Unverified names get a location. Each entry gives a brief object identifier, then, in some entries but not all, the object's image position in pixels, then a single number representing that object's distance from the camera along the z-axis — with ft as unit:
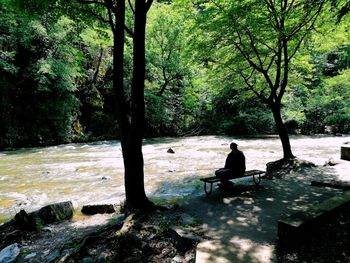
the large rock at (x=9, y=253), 16.87
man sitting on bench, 24.86
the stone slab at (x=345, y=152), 39.40
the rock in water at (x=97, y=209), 25.12
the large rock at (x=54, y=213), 23.45
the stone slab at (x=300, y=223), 13.98
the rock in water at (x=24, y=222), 21.45
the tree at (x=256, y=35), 31.60
